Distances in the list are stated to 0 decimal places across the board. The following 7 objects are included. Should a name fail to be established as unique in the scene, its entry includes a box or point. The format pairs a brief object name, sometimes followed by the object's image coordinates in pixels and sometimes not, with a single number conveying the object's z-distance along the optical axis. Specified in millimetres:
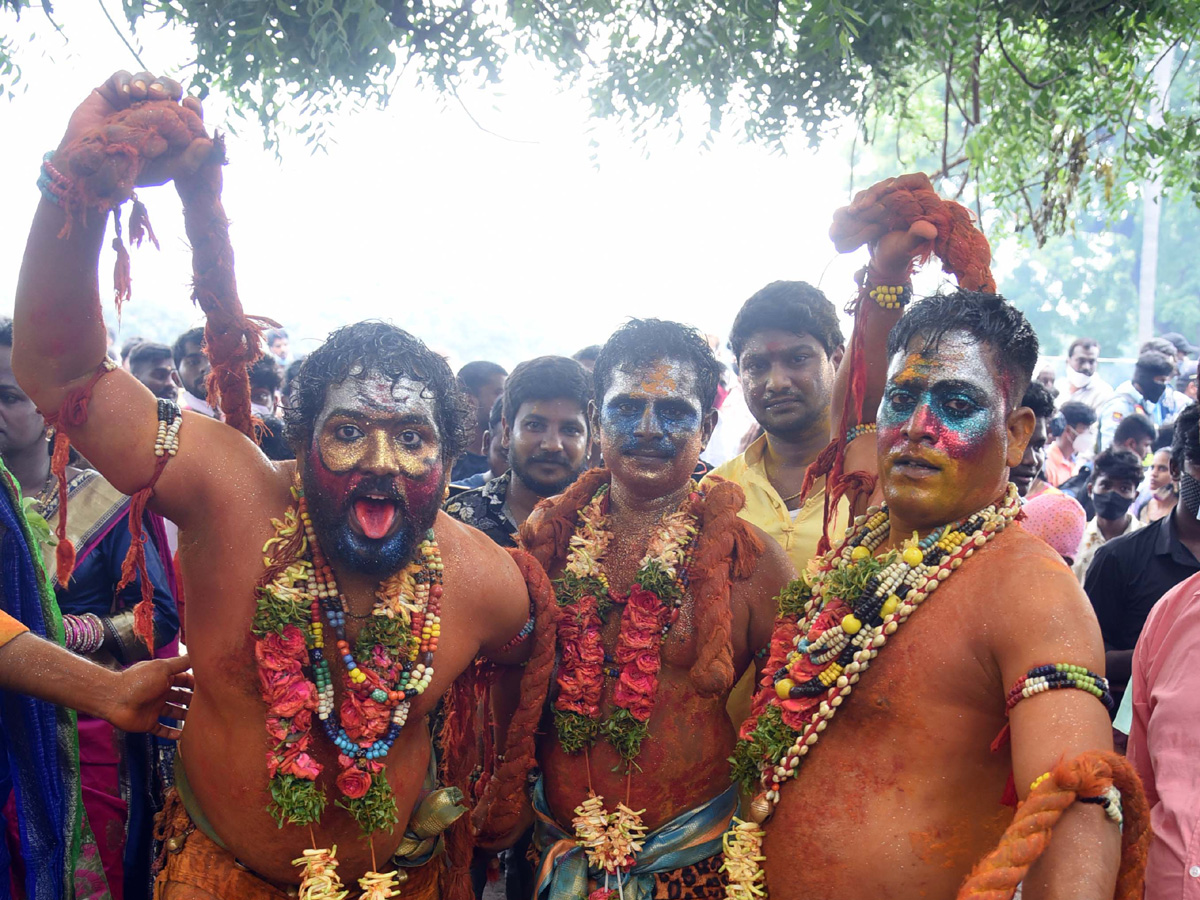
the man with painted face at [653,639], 2990
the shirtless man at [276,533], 2539
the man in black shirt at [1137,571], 3812
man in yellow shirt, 3885
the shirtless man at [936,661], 2297
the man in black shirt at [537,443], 4305
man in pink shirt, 2414
